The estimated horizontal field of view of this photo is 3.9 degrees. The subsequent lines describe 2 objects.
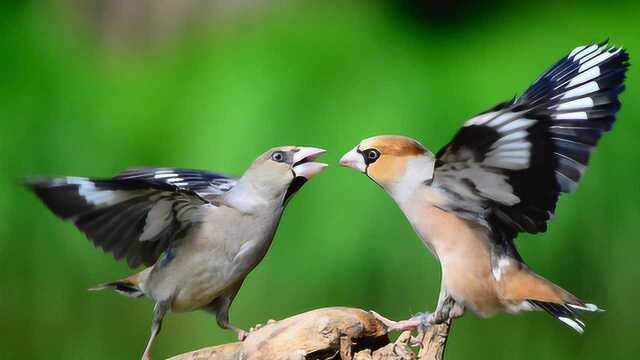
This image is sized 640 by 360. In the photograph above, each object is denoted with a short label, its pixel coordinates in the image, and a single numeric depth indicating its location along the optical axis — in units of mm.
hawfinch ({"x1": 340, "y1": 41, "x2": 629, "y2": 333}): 4746
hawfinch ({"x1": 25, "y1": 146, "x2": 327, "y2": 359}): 4796
